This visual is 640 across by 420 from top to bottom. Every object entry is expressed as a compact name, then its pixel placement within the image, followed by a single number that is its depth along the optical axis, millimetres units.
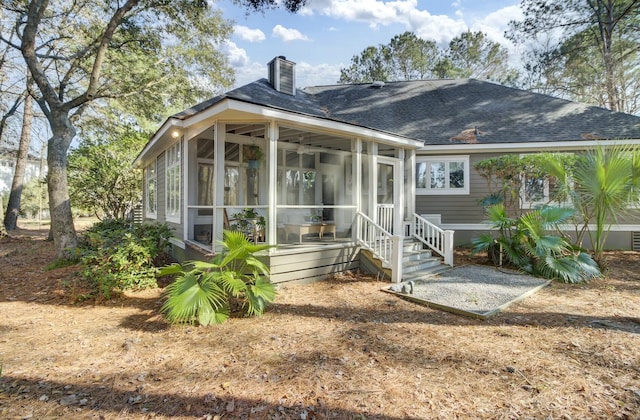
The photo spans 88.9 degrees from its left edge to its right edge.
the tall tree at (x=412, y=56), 24844
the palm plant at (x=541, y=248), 6395
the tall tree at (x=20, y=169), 14953
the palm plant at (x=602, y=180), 6043
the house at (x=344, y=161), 6023
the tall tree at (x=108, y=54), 7340
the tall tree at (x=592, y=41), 14961
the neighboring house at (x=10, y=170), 30422
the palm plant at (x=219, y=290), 3800
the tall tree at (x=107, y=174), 13531
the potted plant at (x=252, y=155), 8170
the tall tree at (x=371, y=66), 25938
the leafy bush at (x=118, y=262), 4969
